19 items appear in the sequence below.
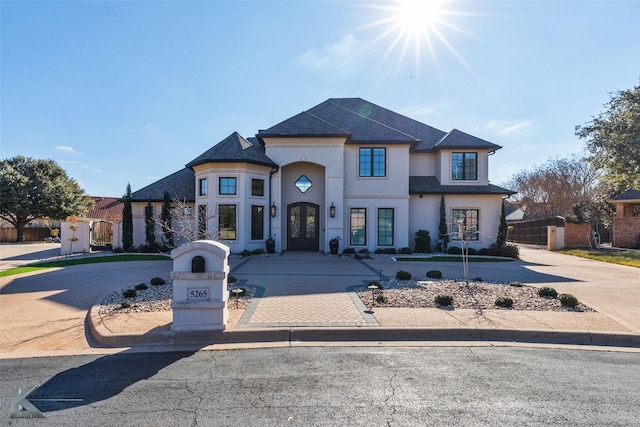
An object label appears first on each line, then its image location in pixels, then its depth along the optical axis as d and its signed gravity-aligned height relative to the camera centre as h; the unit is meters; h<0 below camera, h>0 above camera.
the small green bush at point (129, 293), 7.81 -1.72
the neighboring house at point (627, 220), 24.88 +0.17
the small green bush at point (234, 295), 7.97 -1.79
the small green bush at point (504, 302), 7.19 -1.73
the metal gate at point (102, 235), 20.61 -0.94
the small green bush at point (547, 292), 8.02 -1.71
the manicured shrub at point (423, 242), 18.36 -1.13
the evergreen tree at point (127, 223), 19.12 -0.15
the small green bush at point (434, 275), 10.49 -1.68
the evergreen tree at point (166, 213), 18.64 +0.42
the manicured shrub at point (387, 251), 17.91 -1.60
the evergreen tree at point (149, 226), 19.12 -0.32
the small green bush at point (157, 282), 9.20 -1.70
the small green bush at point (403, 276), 10.05 -1.64
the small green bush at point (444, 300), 7.25 -1.72
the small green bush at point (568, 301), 7.12 -1.69
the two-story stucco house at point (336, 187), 16.73 +1.84
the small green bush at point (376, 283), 8.79 -1.74
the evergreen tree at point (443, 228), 18.61 -0.36
